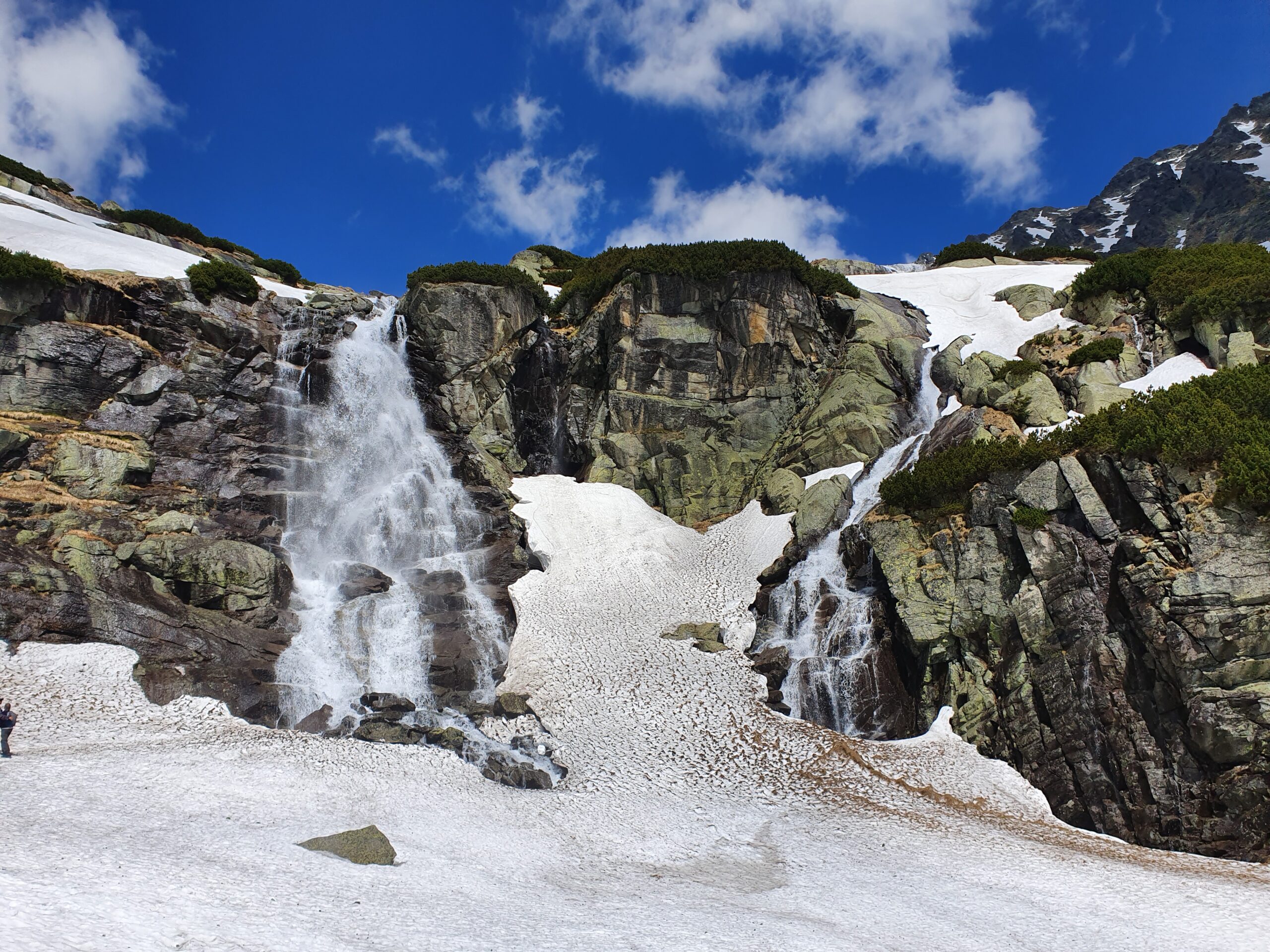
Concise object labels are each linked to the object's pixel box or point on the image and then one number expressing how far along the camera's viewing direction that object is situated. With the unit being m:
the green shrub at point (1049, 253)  61.56
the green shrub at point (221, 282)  34.56
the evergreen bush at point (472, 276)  42.75
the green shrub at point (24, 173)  48.84
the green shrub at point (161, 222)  51.38
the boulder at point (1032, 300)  41.00
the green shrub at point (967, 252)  65.49
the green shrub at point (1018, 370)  32.28
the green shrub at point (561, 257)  65.81
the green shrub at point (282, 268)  54.91
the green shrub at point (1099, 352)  31.67
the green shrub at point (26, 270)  28.16
